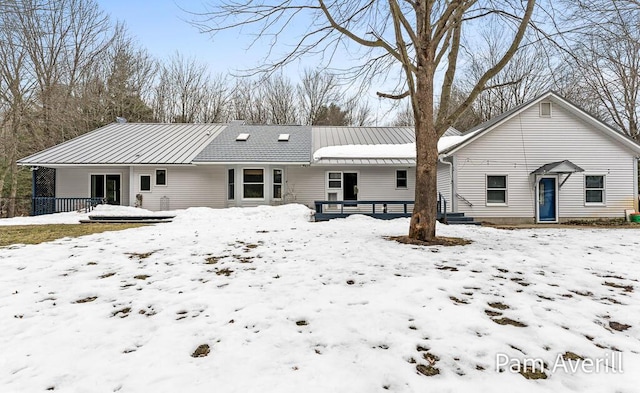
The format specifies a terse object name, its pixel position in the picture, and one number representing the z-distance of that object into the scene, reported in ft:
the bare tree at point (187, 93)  92.84
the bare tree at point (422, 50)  24.61
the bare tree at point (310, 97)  99.60
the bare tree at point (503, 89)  81.67
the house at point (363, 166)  46.70
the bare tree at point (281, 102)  100.48
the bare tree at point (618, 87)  34.40
